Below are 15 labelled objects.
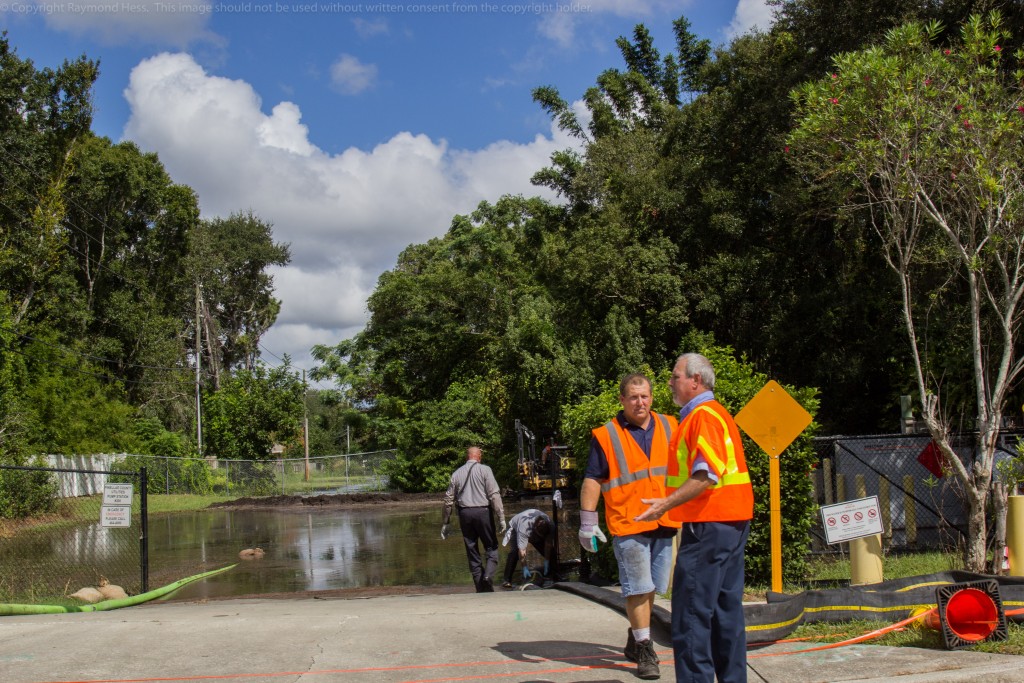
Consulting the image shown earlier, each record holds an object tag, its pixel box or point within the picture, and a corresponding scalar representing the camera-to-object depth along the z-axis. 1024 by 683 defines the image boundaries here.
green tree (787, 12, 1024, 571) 8.68
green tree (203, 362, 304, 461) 39.66
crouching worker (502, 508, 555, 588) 10.37
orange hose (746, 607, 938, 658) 5.80
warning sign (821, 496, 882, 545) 7.37
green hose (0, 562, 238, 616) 8.55
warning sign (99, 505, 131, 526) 10.82
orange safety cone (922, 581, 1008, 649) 5.52
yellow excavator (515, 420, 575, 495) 23.55
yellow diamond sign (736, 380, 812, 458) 7.27
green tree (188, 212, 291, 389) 63.59
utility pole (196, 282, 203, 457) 42.90
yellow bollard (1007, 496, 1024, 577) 7.52
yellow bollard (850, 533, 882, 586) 7.64
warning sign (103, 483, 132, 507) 10.87
